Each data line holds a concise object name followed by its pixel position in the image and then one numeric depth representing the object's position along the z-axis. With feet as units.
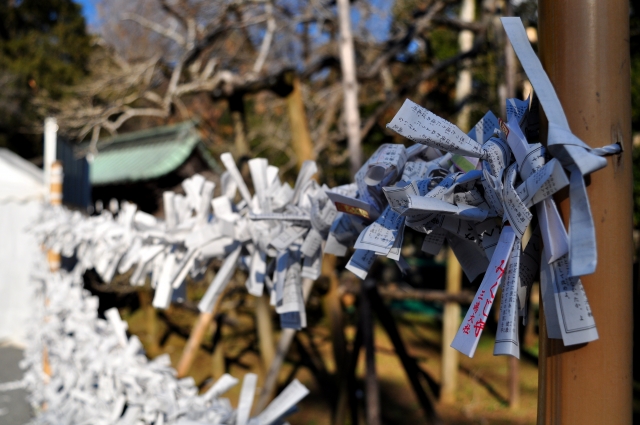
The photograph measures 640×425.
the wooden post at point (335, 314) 8.55
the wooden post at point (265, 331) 10.34
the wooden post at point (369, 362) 6.75
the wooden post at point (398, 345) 6.73
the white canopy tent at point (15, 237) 15.30
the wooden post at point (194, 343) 8.50
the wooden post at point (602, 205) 1.43
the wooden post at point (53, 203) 7.49
